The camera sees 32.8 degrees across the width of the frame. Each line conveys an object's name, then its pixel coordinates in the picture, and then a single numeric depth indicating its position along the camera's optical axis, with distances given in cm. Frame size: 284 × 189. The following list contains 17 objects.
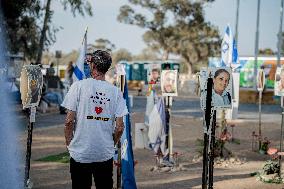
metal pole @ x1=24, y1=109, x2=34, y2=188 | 543
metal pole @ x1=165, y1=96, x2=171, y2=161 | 924
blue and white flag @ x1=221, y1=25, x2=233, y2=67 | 1071
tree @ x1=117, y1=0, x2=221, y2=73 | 5100
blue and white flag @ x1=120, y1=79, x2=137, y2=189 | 671
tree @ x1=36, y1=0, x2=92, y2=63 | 2371
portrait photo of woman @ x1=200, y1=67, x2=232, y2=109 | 559
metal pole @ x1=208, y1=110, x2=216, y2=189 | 541
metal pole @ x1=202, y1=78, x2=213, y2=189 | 490
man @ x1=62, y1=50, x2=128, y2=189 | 424
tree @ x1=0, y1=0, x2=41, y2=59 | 2214
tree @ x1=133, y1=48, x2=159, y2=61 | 10297
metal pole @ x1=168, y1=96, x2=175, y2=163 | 919
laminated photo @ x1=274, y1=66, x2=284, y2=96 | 872
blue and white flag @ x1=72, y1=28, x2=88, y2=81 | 661
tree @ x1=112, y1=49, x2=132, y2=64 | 9975
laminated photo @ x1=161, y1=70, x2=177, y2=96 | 934
